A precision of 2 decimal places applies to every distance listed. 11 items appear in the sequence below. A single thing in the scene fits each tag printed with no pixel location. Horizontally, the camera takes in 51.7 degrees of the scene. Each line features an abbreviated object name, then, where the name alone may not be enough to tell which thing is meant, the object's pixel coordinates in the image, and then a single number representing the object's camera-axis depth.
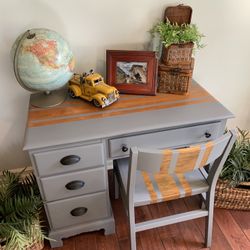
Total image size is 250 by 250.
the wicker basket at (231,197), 1.55
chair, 0.94
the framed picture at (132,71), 1.32
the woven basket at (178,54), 1.30
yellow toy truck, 1.26
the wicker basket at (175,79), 1.33
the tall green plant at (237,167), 1.52
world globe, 1.09
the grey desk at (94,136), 1.11
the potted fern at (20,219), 1.20
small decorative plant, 1.28
